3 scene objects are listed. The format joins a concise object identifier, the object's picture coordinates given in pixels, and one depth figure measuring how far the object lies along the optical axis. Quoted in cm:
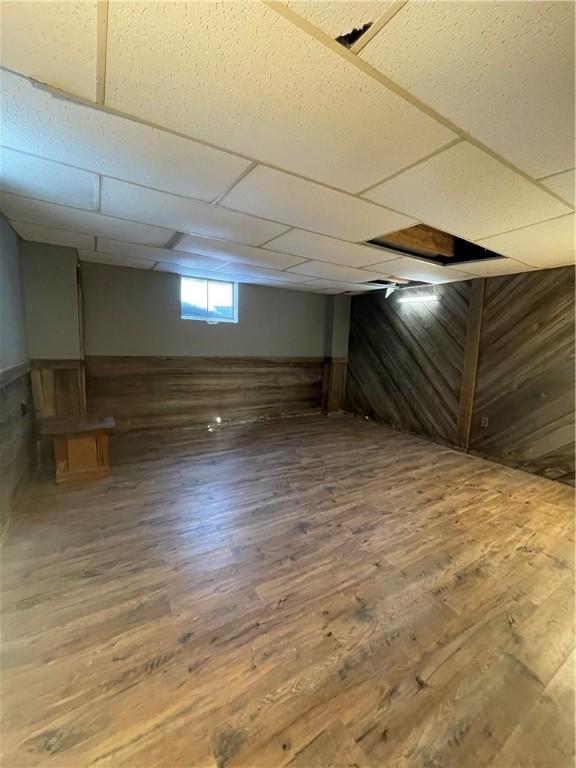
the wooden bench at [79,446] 286
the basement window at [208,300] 465
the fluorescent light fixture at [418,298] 448
